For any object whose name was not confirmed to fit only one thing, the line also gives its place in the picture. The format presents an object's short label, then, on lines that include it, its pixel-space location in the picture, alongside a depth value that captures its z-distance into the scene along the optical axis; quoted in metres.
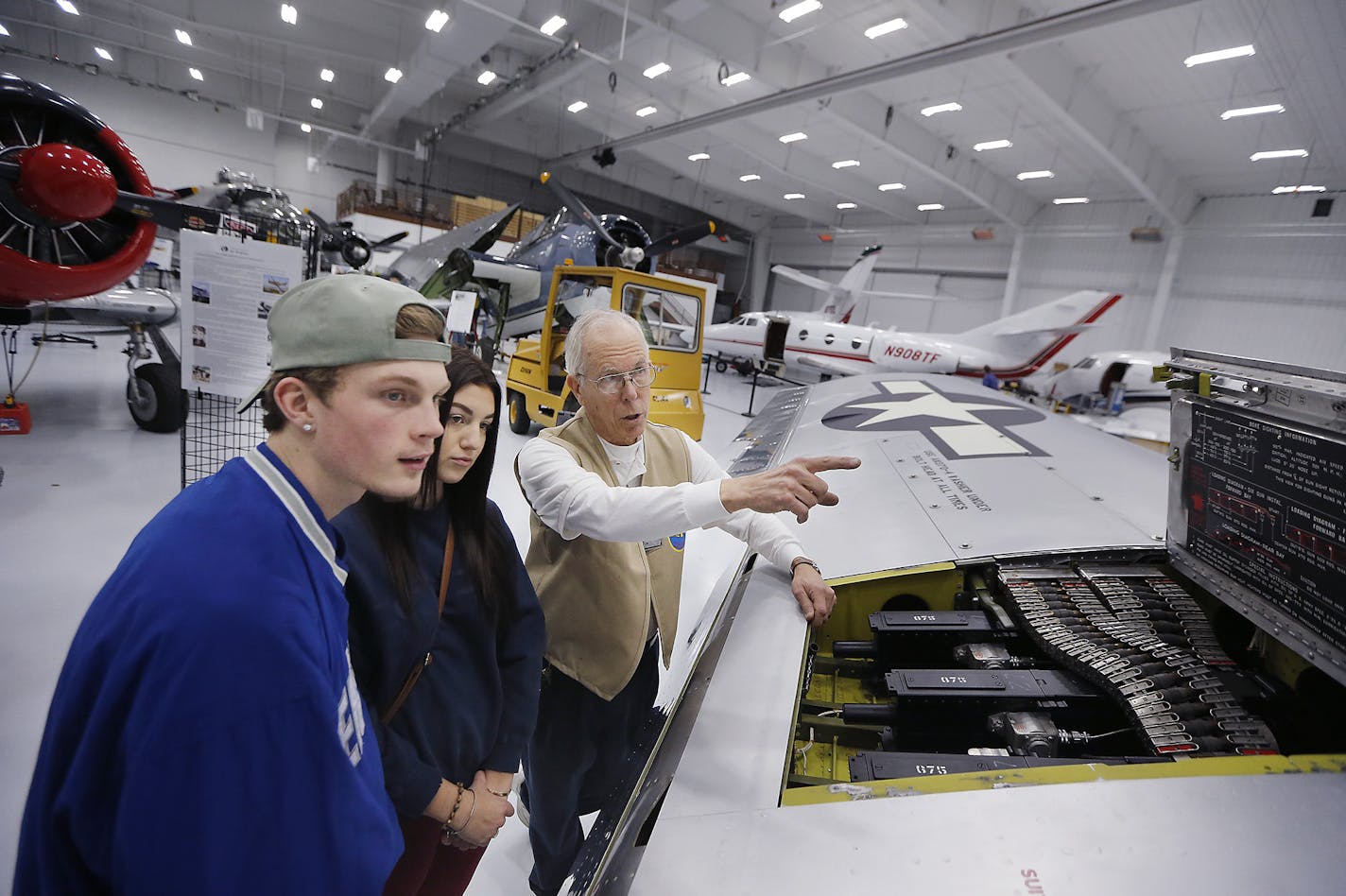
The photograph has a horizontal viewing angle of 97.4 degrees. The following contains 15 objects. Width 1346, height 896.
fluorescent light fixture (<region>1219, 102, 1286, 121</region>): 9.51
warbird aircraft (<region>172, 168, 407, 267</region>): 6.89
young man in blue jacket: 0.61
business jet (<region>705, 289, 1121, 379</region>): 11.36
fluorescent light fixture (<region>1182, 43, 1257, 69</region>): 7.97
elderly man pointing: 1.30
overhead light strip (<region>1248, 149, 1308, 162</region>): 10.75
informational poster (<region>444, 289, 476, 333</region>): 6.36
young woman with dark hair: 1.04
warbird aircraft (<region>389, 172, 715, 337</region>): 8.34
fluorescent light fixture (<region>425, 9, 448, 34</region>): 10.62
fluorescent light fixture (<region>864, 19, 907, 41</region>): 9.10
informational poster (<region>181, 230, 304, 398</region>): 2.79
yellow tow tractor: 5.73
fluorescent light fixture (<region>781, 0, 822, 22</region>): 8.90
